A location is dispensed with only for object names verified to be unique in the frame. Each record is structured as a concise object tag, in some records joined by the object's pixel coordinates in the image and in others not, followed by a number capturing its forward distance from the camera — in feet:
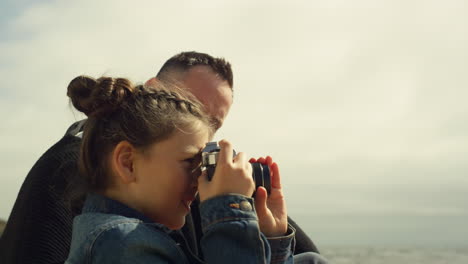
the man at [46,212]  7.55
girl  5.60
